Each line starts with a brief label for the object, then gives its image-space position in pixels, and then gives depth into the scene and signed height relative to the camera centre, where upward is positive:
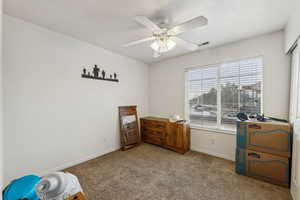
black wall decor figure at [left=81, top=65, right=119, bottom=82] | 2.80 +0.51
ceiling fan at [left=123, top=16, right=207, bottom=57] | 1.51 +0.89
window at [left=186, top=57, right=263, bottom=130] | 2.62 +0.10
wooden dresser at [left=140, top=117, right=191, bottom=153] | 3.18 -1.02
